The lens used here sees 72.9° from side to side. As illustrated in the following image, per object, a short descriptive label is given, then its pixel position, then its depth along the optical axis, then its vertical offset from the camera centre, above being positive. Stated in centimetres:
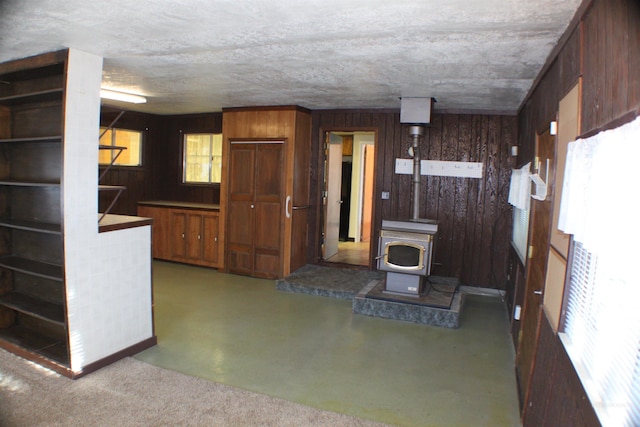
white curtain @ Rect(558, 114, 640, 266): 107 -2
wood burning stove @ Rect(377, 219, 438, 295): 448 -79
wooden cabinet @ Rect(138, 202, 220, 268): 633 -93
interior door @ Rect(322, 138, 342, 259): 635 -38
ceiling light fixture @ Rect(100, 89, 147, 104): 491 +83
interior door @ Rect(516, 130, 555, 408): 254 -52
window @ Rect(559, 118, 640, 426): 107 -26
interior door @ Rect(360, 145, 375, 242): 883 -33
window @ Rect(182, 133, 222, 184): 703 +20
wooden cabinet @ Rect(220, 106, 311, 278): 568 -22
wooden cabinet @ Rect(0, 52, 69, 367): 328 -39
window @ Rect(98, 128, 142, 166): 663 +36
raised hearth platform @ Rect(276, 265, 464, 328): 438 -133
